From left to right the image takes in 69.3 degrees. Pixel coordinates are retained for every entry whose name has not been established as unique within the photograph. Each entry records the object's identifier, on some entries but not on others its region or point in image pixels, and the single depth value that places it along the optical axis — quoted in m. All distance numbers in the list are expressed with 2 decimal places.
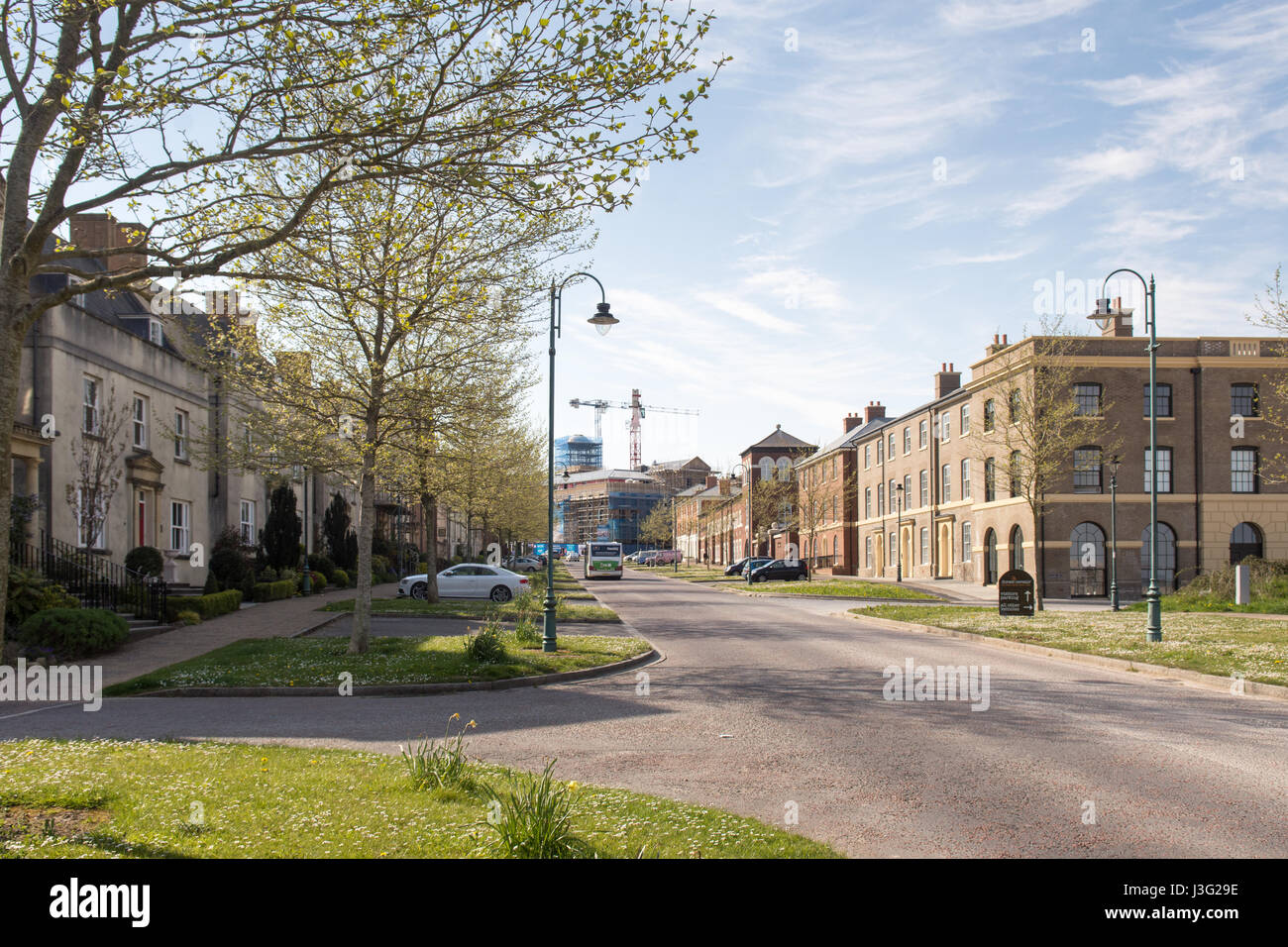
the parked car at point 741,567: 59.75
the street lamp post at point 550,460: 16.78
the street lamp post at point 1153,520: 19.39
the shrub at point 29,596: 16.70
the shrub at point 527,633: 17.92
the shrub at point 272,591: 30.69
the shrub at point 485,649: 15.37
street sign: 24.25
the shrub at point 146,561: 24.66
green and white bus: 62.22
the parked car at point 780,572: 56.88
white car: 32.84
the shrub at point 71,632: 15.85
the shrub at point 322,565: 40.44
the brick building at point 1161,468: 42.06
